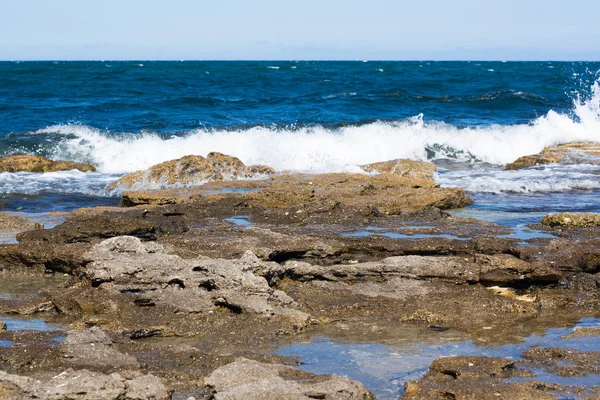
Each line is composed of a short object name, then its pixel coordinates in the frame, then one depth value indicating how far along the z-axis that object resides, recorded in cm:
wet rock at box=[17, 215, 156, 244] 1535
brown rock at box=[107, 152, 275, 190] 2659
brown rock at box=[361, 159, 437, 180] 2852
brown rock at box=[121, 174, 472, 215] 1956
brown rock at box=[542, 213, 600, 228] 1770
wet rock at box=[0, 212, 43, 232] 1744
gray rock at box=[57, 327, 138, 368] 951
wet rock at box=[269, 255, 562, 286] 1336
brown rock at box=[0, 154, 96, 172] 3116
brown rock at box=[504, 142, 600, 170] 3316
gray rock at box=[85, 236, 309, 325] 1203
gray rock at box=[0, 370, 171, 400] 811
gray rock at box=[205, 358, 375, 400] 812
